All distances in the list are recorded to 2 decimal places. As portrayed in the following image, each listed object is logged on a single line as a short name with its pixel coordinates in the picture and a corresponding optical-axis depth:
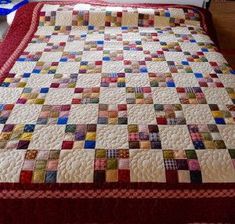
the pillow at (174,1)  2.60
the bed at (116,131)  1.14
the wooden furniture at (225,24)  3.02
